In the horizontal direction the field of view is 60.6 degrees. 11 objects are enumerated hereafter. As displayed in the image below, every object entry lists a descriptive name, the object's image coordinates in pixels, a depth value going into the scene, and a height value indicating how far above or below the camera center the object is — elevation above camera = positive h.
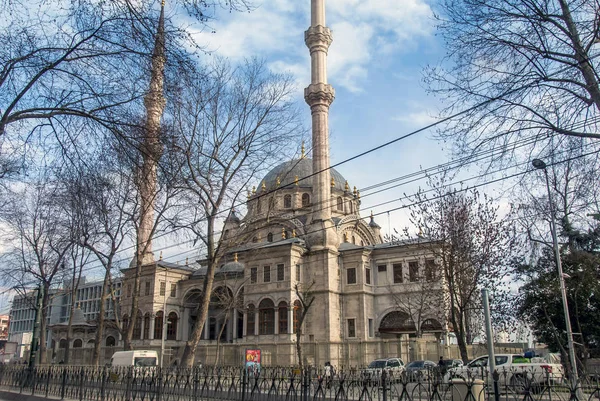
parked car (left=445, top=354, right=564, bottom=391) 16.25 -0.64
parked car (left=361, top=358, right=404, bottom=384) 23.89 -0.80
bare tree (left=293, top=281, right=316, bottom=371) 36.70 +3.67
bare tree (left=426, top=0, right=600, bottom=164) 10.37 +5.57
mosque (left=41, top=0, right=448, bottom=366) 34.69 +3.83
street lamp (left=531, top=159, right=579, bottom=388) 16.76 +2.04
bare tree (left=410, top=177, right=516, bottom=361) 21.45 +4.00
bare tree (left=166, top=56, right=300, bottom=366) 18.84 +5.66
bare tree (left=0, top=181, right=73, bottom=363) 26.95 +4.97
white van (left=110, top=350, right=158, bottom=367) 24.55 -0.39
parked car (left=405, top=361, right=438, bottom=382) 23.34 -0.81
